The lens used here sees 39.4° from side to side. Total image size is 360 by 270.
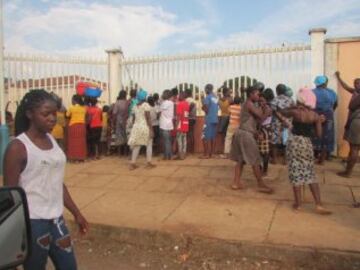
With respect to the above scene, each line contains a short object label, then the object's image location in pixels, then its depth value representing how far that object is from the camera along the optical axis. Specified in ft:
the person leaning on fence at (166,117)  34.60
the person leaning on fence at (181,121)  34.86
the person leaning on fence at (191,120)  36.27
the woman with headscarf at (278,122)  29.39
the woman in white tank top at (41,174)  10.50
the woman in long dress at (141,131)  32.09
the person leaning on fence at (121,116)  36.50
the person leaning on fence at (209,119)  34.60
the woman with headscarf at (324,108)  31.09
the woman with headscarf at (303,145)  20.99
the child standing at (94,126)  36.11
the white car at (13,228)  6.96
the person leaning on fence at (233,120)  33.22
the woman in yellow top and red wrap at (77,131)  35.45
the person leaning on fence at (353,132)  26.78
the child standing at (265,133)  25.80
